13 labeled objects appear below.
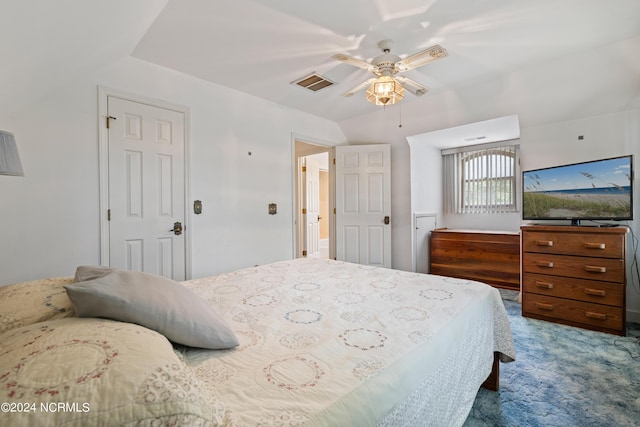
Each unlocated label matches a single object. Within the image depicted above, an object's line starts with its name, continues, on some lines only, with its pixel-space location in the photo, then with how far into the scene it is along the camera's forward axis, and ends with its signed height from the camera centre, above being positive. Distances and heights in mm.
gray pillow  807 -279
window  4328 +520
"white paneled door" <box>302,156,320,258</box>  5750 +152
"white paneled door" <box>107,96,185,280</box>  2455 +236
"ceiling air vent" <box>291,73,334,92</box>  2869 +1345
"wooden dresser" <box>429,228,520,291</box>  3812 -628
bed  502 -458
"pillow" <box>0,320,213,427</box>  456 -295
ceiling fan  2180 +1110
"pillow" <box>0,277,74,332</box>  903 -303
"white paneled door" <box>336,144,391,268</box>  4230 +121
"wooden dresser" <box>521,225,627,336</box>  2475 -603
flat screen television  2557 +182
